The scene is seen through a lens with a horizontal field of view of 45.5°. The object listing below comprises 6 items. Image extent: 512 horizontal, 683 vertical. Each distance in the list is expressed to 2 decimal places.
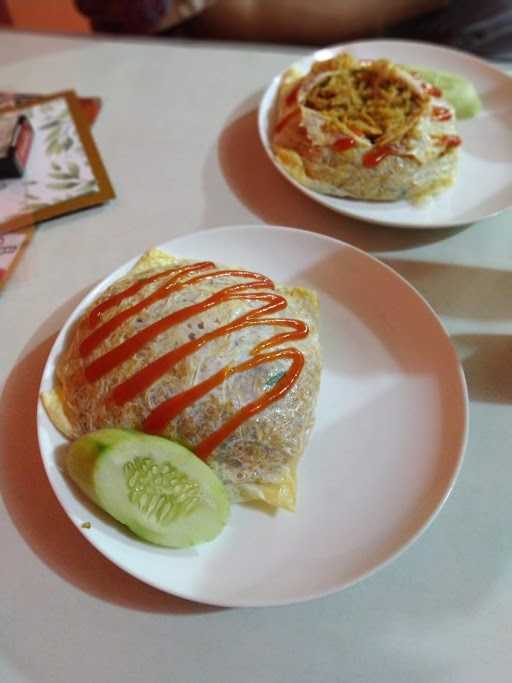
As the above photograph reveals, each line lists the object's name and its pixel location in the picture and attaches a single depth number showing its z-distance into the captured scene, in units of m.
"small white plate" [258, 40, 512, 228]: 0.39
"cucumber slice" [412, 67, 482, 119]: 0.45
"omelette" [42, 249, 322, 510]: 0.27
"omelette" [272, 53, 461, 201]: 0.39
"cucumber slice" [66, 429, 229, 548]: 0.25
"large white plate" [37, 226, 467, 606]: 0.25
